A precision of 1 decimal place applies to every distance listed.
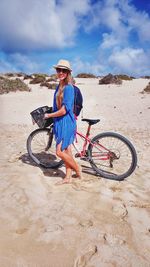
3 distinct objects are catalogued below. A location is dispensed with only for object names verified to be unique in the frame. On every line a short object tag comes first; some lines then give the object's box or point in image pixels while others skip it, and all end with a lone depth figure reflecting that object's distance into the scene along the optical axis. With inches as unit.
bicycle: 126.3
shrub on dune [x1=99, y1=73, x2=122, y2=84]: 576.2
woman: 111.6
